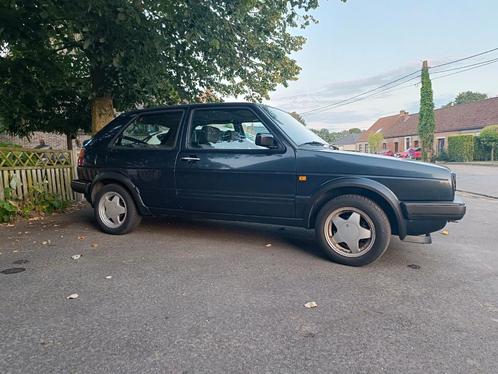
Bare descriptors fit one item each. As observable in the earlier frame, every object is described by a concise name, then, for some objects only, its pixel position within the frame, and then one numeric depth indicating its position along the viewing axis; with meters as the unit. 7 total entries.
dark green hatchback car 3.40
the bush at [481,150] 30.05
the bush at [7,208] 5.50
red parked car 28.40
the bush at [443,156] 32.69
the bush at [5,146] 6.17
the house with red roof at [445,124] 35.94
